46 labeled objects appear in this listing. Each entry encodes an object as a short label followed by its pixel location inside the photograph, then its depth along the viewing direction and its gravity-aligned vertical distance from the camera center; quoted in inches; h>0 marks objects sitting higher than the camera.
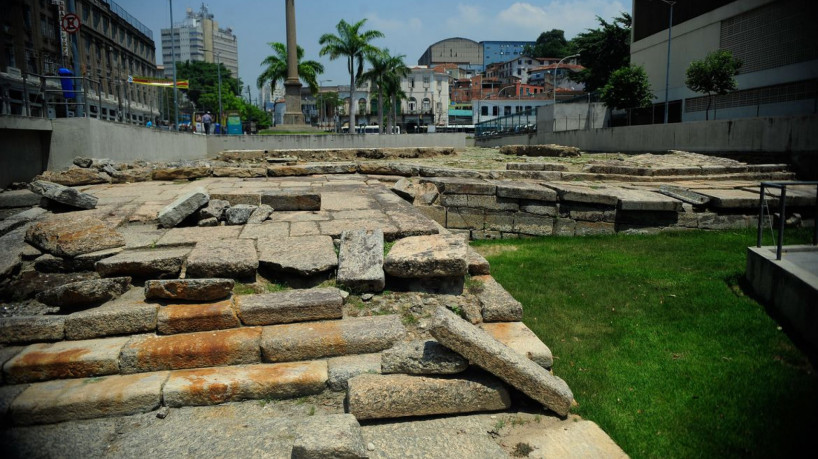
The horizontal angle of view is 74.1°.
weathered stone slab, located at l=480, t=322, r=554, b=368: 135.5 -48.3
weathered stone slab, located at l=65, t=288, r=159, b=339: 137.1 -42.2
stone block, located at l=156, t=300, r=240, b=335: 138.9 -41.9
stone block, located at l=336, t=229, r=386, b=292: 161.9 -33.1
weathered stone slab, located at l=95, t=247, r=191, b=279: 158.9 -32.4
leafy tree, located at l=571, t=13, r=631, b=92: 1668.3 +327.7
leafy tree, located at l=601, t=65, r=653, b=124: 1052.5 +130.7
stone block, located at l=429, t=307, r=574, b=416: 115.0 -43.8
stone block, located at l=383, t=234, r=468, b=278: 161.9 -31.6
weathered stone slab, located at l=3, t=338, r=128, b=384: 123.2 -47.4
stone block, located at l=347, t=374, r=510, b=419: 113.7 -50.7
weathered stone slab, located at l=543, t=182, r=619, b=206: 307.6 -22.6
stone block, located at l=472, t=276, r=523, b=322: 157.5 -43.8
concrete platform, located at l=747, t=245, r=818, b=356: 146.9 -39.2
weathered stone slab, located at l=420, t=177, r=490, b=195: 316.8 -18.3
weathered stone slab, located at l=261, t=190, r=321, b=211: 250.8 -20.6
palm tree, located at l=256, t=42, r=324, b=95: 1643.7 +264.0
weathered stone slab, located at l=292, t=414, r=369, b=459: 91.9 -49.0
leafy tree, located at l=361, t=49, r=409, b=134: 1712.6 +279.7
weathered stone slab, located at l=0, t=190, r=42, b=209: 265.4 -21.9
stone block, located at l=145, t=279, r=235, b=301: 145.4 -35.7
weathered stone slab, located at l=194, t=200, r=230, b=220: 226.8 -22.9
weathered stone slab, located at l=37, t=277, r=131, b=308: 142.9 -36.7
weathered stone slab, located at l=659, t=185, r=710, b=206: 310.2 -22.8
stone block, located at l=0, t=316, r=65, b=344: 133.3 -42.9
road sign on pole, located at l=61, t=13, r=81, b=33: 491.4 +120.6
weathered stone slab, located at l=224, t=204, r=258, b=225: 226.7 -24.8
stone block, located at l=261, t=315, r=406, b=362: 133.6 -45.7
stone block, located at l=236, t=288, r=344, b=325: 143.8 -40.4
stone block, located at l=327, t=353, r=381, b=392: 126.0 -49.8
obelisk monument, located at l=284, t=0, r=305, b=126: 1096.8 +150.4
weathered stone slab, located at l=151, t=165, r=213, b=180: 398.0 -13.1
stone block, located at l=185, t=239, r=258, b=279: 157.6 -31.2
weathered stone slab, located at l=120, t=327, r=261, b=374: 129.5 -47.0
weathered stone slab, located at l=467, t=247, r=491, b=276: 185.8 -37.9
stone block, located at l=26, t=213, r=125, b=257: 174.6 -26.7
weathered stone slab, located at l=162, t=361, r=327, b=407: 120.4 -51.3
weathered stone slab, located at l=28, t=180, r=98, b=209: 242.1 -17.8
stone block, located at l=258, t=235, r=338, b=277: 165.2 -31.6
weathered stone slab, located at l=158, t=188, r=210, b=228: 214.5 -21.1
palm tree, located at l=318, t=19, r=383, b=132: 1550.2 +317.4
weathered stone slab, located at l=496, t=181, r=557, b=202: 311.0 -20.8
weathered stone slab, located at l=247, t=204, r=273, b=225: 226.2 -25.2
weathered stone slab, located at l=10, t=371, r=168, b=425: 113.1 -51.9
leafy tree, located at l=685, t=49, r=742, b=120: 869.2 +133.7
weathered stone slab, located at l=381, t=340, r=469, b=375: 119.1 -45.1
